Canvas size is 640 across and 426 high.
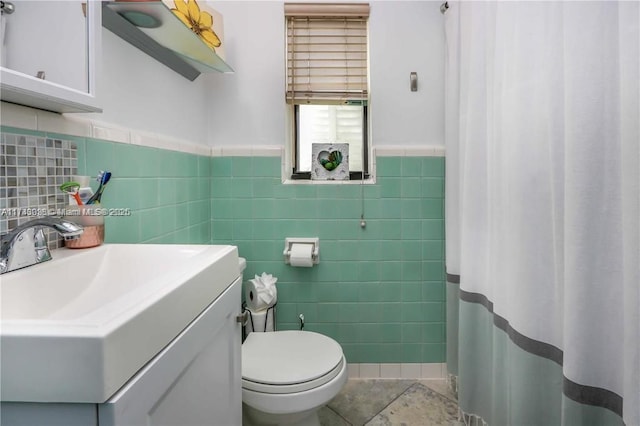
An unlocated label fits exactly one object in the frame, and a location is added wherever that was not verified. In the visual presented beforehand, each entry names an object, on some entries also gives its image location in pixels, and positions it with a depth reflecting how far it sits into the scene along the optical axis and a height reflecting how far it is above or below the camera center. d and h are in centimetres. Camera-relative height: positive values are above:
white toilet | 119 -64
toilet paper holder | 183 -23
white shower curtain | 68 -3
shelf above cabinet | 108 +61
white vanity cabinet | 40 -29
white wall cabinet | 70 +33
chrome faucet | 69 -8
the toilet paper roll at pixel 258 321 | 173 -61
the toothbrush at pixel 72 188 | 89 +3
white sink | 39 -17
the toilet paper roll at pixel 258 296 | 172 -48
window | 186 +77
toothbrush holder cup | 92 -6
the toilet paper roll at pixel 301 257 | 177 -29
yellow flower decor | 121 +69
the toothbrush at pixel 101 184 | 98 +5
